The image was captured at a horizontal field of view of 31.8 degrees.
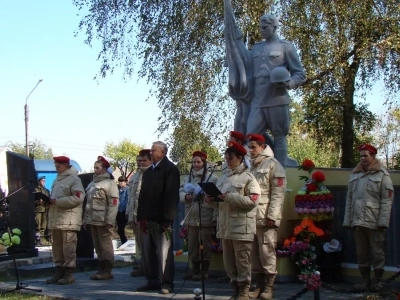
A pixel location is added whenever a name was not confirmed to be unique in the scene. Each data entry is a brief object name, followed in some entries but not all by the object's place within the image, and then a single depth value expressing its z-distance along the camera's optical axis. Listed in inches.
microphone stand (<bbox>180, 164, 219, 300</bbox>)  315.9
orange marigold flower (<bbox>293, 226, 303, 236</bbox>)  374.9
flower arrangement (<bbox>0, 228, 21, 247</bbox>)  412.5
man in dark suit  354.0
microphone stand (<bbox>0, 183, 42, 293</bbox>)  379.1
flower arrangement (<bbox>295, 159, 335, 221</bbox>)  373.4
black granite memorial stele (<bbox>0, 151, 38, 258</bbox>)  557.6
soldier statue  400.2
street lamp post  1558.7
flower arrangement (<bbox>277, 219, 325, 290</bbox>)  367.9
